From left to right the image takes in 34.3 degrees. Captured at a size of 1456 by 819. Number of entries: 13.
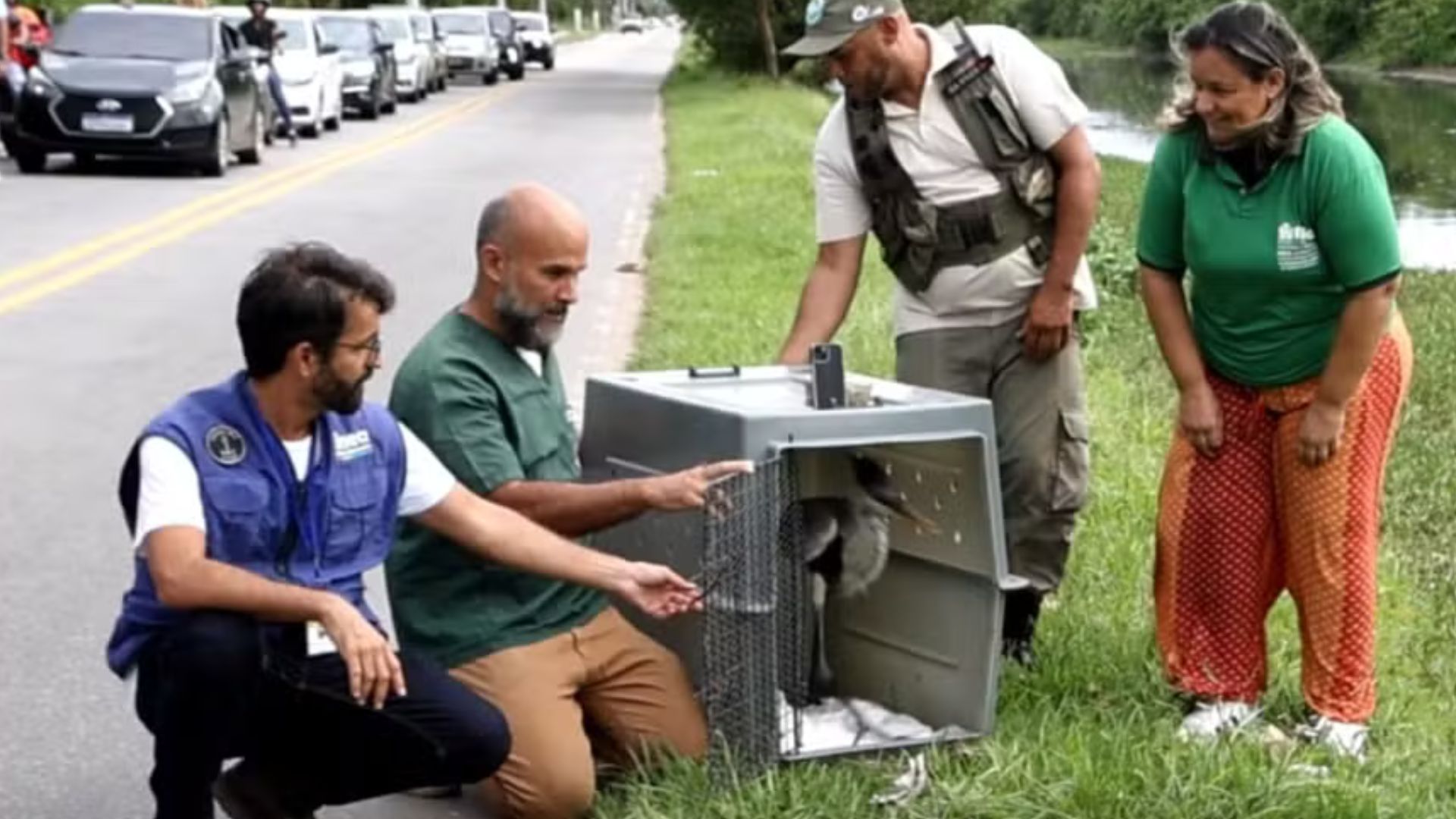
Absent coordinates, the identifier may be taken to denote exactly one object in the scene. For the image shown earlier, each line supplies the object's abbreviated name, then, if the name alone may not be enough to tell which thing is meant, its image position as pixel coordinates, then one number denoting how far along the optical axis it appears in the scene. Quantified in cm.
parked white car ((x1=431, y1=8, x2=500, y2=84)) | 5006
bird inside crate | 493
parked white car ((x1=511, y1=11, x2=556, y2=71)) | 6169
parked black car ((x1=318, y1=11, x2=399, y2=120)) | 3372
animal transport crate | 454
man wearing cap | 537
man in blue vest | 413
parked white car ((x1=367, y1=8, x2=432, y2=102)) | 3962
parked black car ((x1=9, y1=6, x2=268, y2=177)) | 2081
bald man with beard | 464
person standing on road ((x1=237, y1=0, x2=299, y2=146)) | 2736
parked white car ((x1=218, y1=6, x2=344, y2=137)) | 2866
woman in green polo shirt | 473
